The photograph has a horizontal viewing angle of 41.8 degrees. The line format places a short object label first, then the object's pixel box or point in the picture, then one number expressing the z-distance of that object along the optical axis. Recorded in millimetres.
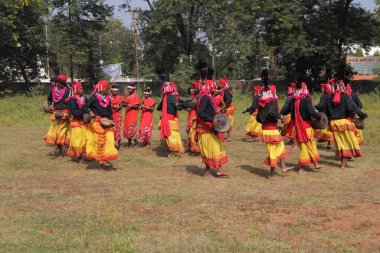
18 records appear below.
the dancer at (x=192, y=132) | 11957
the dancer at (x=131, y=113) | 13039
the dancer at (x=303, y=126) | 9758
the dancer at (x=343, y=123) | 10359
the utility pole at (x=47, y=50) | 35062
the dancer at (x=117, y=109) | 12744
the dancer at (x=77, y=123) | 10922
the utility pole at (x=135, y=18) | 34531
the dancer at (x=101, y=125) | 9938
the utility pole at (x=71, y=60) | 33288
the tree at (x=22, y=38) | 30516
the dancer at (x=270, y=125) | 9312
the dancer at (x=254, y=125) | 13748
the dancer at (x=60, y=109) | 11602
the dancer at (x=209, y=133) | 9102
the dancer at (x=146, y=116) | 12883
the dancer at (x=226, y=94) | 13562
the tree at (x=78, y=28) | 33312
